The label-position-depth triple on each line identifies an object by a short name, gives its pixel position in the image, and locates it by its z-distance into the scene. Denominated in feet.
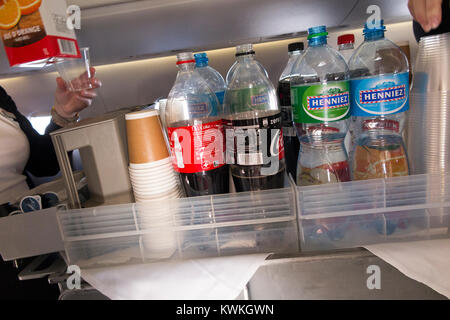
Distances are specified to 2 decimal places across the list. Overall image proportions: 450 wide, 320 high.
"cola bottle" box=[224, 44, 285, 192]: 2.23
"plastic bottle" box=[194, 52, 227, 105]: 3.28
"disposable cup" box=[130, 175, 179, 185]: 2.27
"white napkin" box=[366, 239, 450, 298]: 1.90
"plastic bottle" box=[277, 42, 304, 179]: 3.22
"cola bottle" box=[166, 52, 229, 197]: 2.25
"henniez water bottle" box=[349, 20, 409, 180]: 2.18
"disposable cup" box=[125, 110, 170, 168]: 2.28
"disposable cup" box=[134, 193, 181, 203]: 2.26
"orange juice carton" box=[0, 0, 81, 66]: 2.35
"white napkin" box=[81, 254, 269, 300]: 2.03
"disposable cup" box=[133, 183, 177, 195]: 2.27
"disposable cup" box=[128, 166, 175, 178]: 2.26
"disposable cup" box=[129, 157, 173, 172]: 2.27
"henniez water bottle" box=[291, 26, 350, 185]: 2.24
